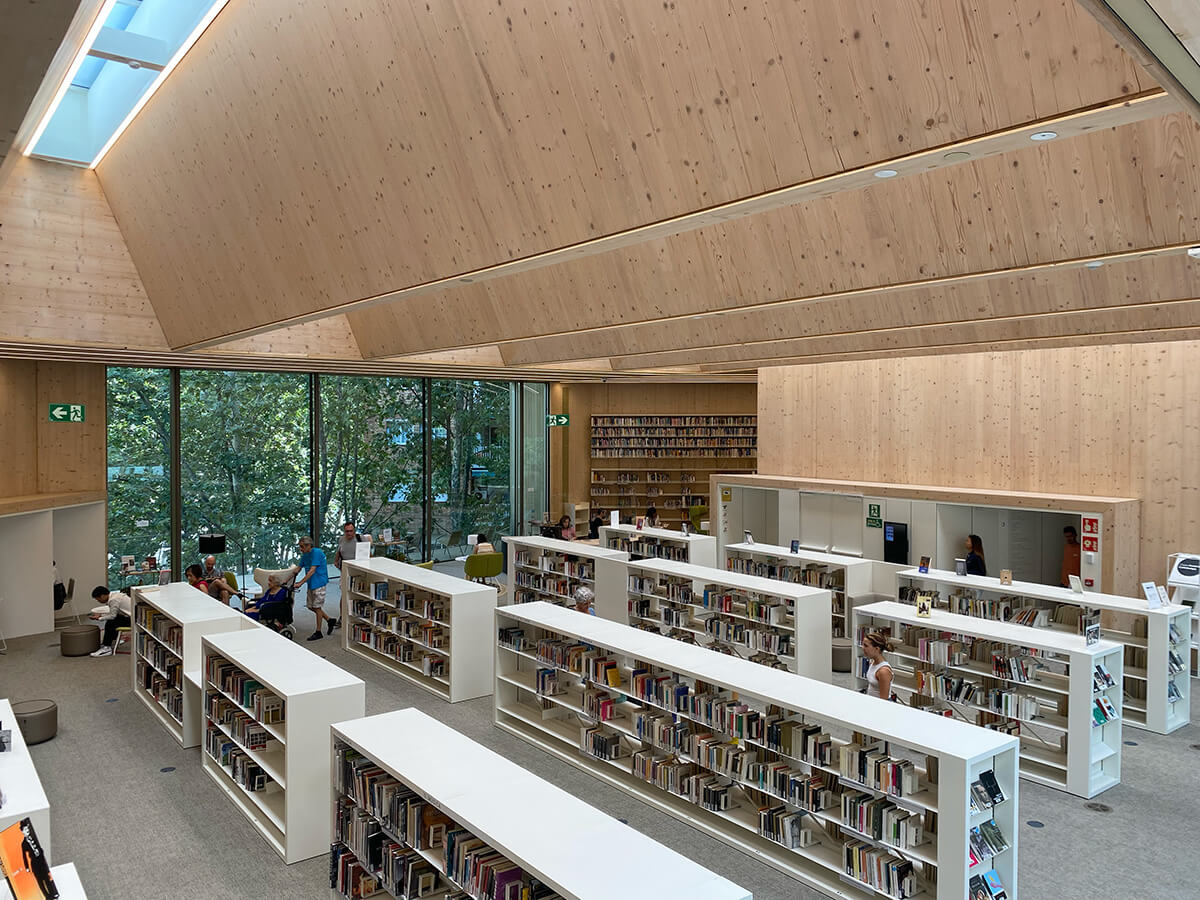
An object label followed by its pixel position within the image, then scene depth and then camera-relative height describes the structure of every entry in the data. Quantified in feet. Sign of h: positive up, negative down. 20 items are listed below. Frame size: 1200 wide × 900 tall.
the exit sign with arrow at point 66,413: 42.68 +1.10
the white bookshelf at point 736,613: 30.91 -7.21
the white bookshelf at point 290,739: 19.88 -7.59
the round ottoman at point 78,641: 37.78 -9.12
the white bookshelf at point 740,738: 17.03 -7.68
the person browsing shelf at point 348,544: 41.34 -5.37
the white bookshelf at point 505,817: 12.12 -6.29
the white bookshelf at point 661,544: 43.11 -5.98
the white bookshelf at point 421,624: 31.58 -7.66
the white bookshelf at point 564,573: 38.93 -6.92
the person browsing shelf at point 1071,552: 40.83 -5.87
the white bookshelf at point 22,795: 15.52 -6.79
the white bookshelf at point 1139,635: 28.22 -7.09
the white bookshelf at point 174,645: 27.09 -7.28
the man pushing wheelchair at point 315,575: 40.59 -6.71
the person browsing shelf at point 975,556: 39.60 -5.84
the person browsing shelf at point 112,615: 38.83 -8.37
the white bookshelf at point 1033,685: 23.48 -7.87
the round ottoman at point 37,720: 26.86 -9.01
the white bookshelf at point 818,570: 37.50 -6.46
